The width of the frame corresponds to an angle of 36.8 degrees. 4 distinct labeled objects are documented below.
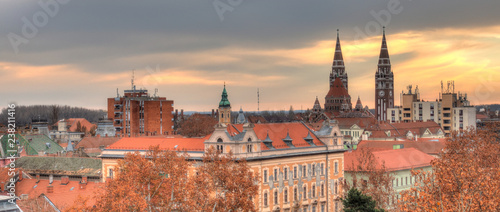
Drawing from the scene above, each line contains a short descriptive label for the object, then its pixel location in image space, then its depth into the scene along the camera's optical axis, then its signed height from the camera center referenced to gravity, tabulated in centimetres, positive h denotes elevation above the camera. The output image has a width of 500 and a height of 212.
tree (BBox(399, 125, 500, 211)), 4512 -511
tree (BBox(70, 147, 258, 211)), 6494 -688
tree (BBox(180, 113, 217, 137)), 17509 -380
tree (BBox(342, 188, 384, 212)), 7862 -964
